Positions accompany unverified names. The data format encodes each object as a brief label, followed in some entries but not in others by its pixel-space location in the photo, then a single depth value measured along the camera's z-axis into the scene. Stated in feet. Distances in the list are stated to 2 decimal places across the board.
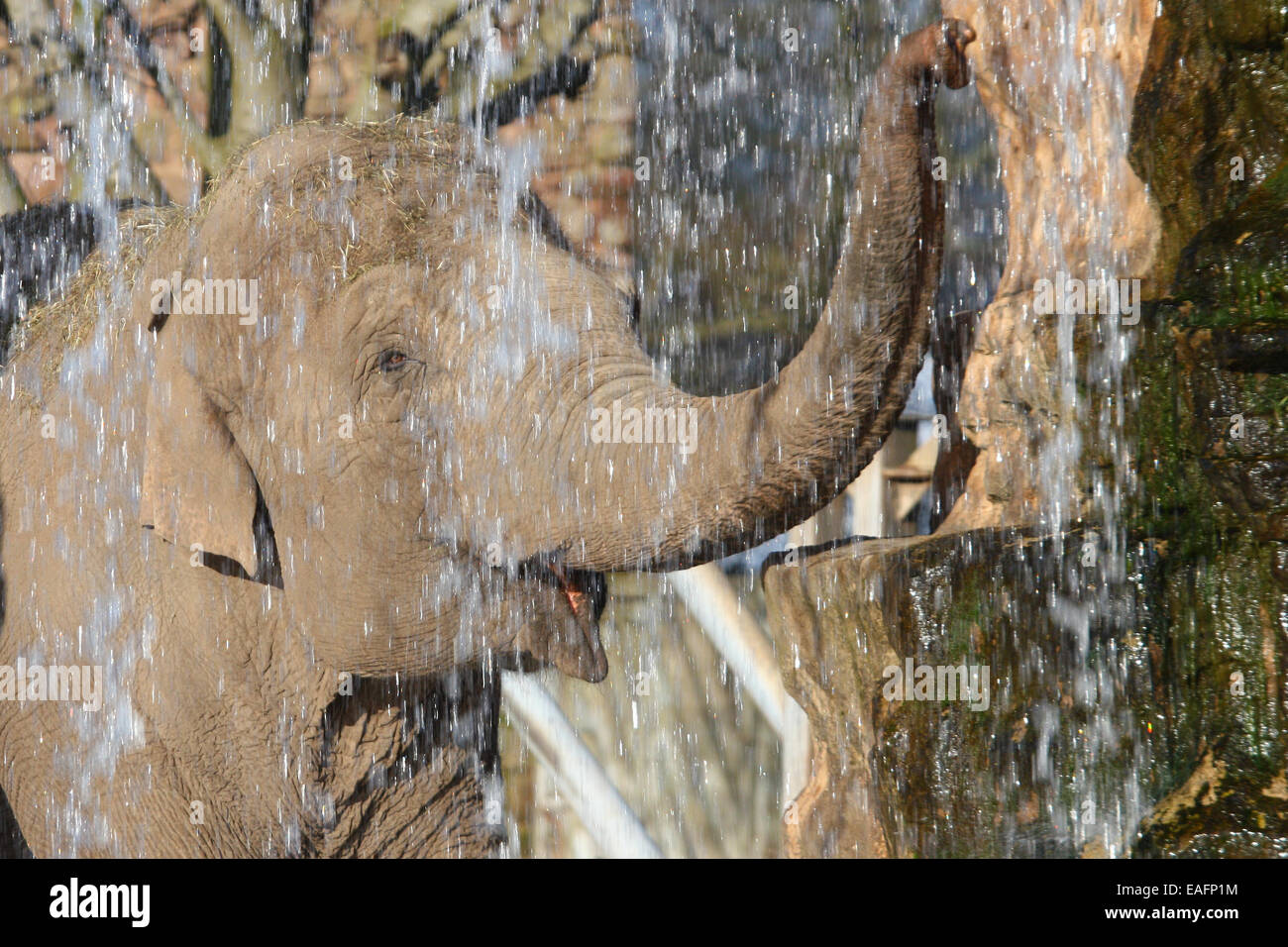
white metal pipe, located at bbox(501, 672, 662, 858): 36.27
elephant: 14.96
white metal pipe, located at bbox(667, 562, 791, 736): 37.09
